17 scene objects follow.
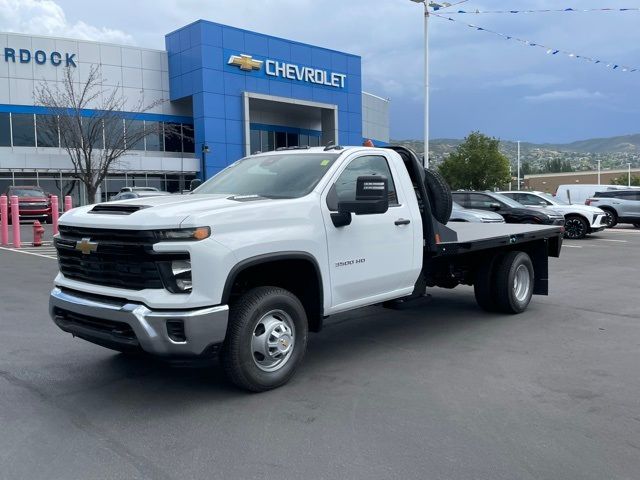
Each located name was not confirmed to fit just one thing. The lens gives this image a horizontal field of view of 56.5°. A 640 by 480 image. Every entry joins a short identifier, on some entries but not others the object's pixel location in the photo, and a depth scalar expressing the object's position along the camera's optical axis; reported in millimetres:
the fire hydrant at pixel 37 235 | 17797
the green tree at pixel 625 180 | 101562
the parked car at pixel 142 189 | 27488
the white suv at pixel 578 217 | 19797
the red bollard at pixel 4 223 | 17703
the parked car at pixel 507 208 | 18095
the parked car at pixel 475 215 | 16297
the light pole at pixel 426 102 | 27688
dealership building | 36062
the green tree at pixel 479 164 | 51188
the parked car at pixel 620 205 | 24234
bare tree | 31828
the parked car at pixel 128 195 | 23569
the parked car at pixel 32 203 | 26562
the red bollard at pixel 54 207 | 18147
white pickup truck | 4238
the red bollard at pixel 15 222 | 17469
